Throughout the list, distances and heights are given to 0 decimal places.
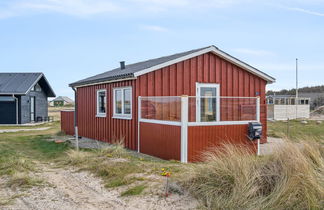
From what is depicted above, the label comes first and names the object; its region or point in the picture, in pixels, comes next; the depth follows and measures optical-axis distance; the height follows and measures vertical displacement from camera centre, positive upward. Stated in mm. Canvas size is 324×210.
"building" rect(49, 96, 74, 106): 86062 +235
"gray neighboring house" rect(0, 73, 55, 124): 25344 +445
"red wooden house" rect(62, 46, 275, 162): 8914 -62
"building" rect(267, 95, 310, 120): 28766 -585
